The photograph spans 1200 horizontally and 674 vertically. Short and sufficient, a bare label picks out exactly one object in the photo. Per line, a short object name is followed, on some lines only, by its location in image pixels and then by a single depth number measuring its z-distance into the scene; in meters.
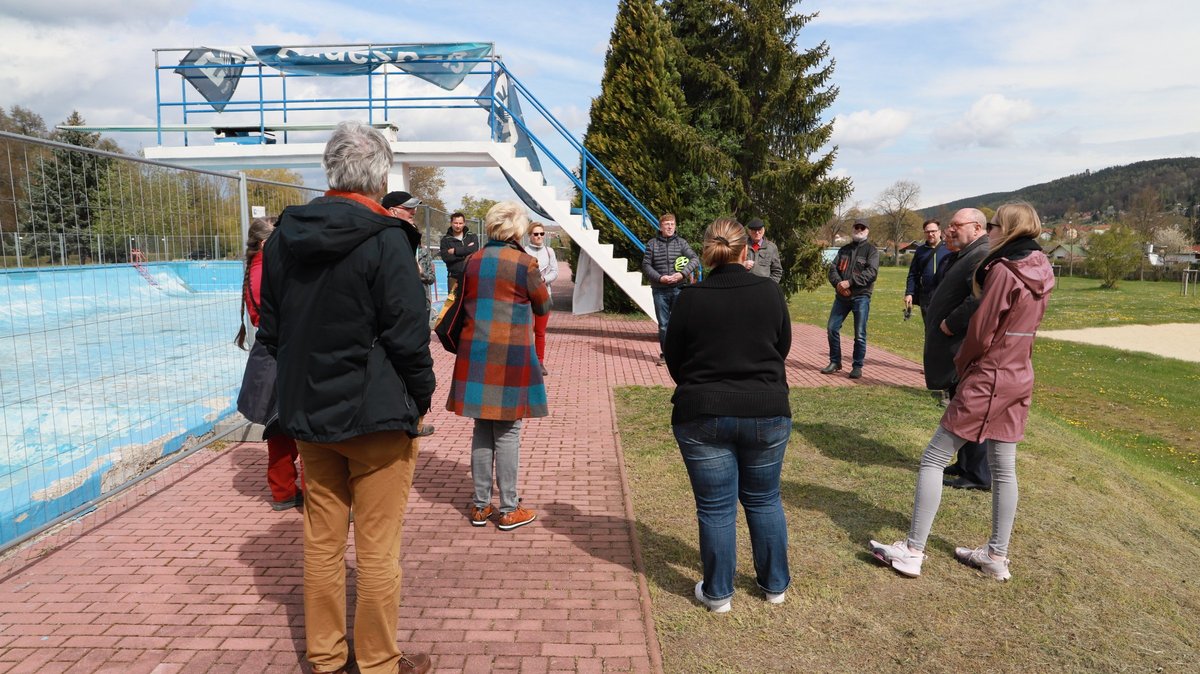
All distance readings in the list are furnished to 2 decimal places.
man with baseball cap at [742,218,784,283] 8.73
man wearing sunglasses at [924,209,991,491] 4.60
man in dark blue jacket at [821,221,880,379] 8.74
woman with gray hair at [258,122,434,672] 2.43
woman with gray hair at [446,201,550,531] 4.04
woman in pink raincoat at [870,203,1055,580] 3.57
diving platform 11.66
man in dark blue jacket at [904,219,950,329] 7.51
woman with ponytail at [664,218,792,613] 3.03
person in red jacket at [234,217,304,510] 4.45
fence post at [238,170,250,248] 6.21
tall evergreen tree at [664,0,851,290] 16.20
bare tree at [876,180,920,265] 85.31
